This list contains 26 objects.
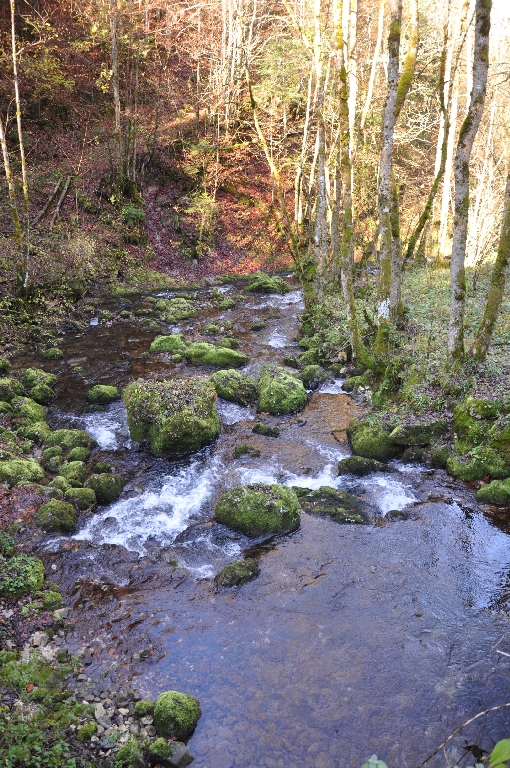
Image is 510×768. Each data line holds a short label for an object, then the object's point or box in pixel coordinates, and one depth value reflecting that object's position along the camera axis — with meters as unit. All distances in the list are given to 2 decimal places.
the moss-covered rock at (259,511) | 9.05
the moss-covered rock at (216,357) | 16.64
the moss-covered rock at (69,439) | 11.61
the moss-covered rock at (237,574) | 7.95
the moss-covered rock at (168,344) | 17.80
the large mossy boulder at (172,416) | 11.62
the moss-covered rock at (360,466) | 10.71
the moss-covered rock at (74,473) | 10.20
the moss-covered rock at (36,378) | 14.31
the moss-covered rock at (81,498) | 9.57
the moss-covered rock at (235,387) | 14.27
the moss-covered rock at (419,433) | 11.16
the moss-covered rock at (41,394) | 13.70
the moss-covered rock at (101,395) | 14.04
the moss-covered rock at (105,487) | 9.85
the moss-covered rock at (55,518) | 8.80
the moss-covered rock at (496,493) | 9.50
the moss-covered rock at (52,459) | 10.70
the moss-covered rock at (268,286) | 26.39
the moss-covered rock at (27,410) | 12.41
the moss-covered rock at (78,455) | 11.14
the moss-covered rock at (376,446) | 11.25
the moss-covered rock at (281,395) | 13.62
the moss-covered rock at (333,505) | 9.42
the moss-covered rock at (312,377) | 15.12
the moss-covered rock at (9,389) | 13.02
